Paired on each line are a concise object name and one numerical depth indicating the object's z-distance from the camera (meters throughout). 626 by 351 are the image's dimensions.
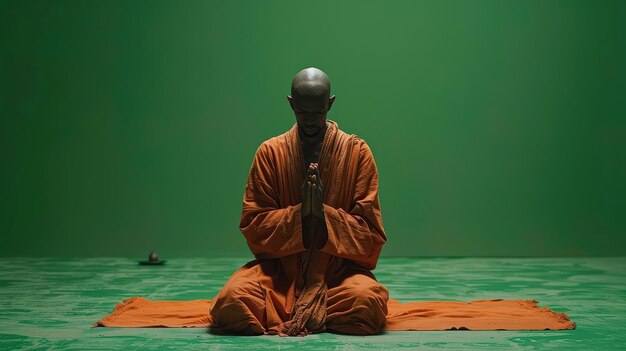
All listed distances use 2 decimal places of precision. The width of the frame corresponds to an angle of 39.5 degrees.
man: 3.91
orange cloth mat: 4.06
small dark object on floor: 7.29
